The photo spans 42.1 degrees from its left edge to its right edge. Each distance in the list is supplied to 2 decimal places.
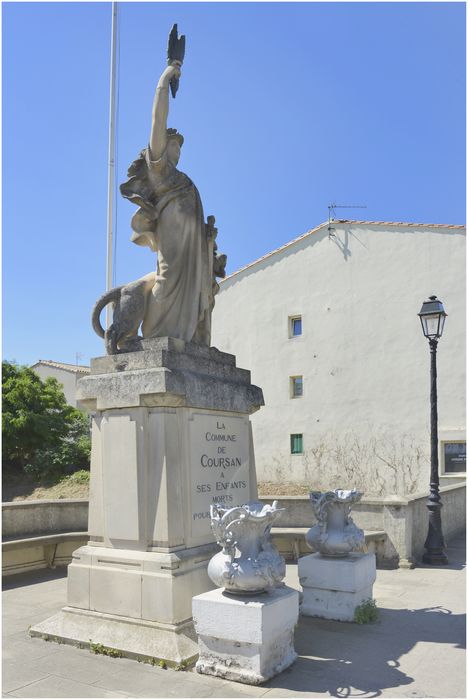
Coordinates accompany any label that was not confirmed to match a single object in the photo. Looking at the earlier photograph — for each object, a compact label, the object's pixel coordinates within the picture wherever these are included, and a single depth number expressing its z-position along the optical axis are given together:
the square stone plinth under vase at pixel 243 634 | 4.71
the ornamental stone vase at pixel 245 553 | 4.86
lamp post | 10.48
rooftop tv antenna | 25.30
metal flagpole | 18.61
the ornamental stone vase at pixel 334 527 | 6.79
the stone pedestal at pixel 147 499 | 5.56
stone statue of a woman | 6.54
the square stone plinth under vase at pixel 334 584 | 6.59
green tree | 23.00
